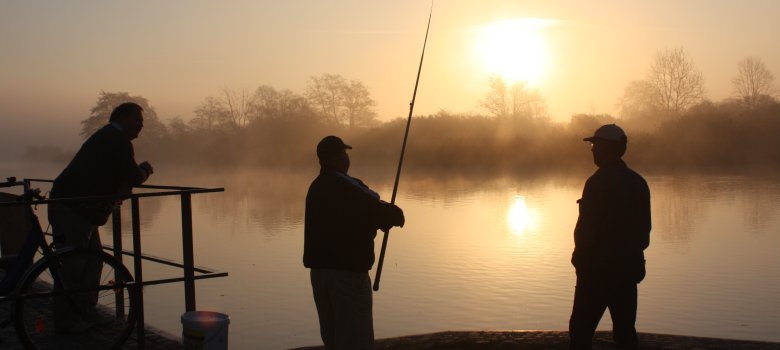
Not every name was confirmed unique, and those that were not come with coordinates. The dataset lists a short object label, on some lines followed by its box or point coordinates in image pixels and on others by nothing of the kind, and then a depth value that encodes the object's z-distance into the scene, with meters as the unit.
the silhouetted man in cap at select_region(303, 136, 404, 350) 4.43
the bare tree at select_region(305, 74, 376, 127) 67.56
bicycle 5.40
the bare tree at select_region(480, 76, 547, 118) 62.57
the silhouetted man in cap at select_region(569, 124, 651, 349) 4.66
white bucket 4.81
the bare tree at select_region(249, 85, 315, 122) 69.69
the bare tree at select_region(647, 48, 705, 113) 57.00
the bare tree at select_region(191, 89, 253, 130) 77.94
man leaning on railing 5.88
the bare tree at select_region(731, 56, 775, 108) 54.64
